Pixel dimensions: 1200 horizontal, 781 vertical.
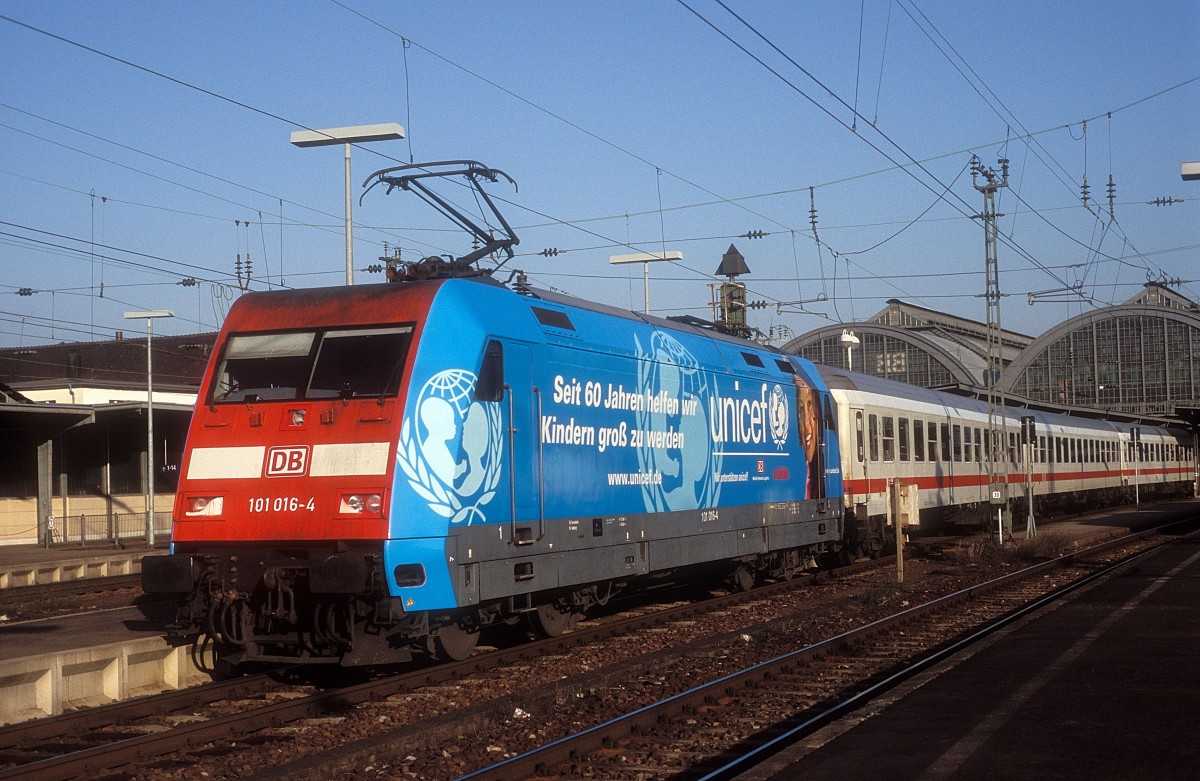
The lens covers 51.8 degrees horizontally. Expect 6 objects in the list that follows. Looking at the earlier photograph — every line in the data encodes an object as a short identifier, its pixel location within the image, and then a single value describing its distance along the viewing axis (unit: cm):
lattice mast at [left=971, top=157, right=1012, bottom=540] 2841
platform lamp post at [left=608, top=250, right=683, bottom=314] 3566
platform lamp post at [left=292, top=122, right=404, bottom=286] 2214
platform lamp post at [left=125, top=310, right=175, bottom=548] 3175
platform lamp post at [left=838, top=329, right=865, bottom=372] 4008
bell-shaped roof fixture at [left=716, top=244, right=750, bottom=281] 4188
